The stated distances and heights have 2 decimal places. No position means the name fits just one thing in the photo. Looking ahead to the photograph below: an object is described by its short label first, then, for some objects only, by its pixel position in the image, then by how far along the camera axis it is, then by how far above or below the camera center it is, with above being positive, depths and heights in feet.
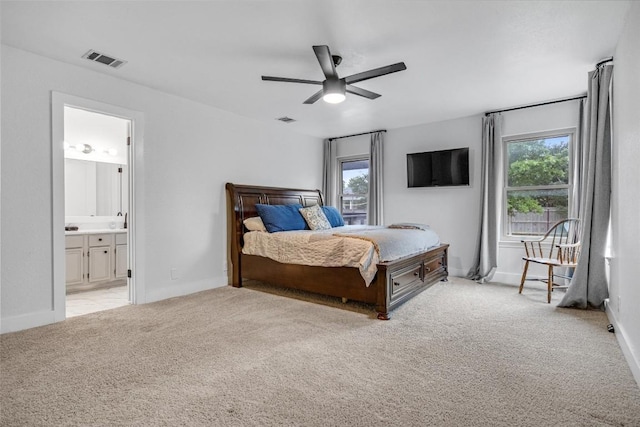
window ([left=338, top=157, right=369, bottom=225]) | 20.59 +1.39
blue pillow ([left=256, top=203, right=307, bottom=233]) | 14.23 -0.35
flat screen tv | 16.29 +2.26
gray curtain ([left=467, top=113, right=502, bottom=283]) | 15.16 +0.57
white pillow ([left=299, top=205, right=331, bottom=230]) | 15.16 -0.37
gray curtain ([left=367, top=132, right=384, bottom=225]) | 18.97 +1.81
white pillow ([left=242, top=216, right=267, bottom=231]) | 14.45 -0.62
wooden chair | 11.74 -1.55
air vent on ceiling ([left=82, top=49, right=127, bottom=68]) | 9.58 +4.65
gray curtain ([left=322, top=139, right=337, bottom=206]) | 20.84 +2.46
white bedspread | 10.36 -1.31
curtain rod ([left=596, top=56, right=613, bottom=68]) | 9.94 +4.75
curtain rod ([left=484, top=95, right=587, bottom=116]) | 13.38 +4.76
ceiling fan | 8.50 +3.83
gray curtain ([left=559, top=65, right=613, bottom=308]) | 10.32 +0.24
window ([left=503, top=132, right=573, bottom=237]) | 14.32 +1.32
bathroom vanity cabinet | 13.82 -2.25
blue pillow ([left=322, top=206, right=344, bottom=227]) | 16.94 -0.30
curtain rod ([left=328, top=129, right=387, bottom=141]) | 19.15 +4.82
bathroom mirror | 15.33 +1.09
